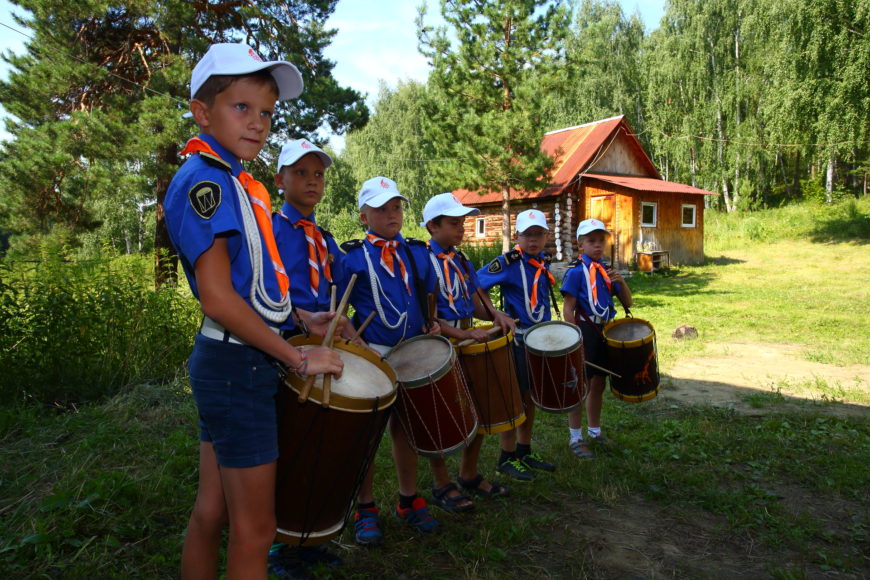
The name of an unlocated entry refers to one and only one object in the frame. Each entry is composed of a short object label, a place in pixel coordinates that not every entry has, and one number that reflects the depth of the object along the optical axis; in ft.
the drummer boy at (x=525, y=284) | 13.21
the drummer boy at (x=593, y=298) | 14.52
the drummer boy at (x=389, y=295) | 10.22
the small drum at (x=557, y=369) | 12.15
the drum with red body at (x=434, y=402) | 9.00
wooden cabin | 63.41
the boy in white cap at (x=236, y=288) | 5.29
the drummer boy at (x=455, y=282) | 11.71
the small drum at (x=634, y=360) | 13.80
